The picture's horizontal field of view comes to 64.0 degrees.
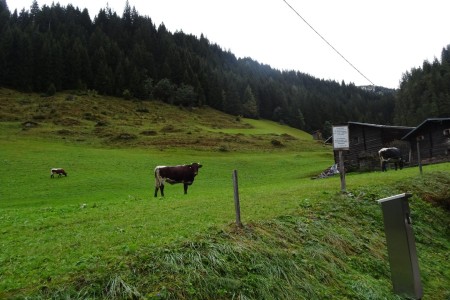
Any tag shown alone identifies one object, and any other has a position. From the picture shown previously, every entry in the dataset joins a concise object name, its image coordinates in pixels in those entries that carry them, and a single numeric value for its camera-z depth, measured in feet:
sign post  50.08
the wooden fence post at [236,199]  28.86
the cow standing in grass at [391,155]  122.62
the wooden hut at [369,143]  150.88
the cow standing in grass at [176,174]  79.61
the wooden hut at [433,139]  129.18
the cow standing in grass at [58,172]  120.78
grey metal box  22.92
